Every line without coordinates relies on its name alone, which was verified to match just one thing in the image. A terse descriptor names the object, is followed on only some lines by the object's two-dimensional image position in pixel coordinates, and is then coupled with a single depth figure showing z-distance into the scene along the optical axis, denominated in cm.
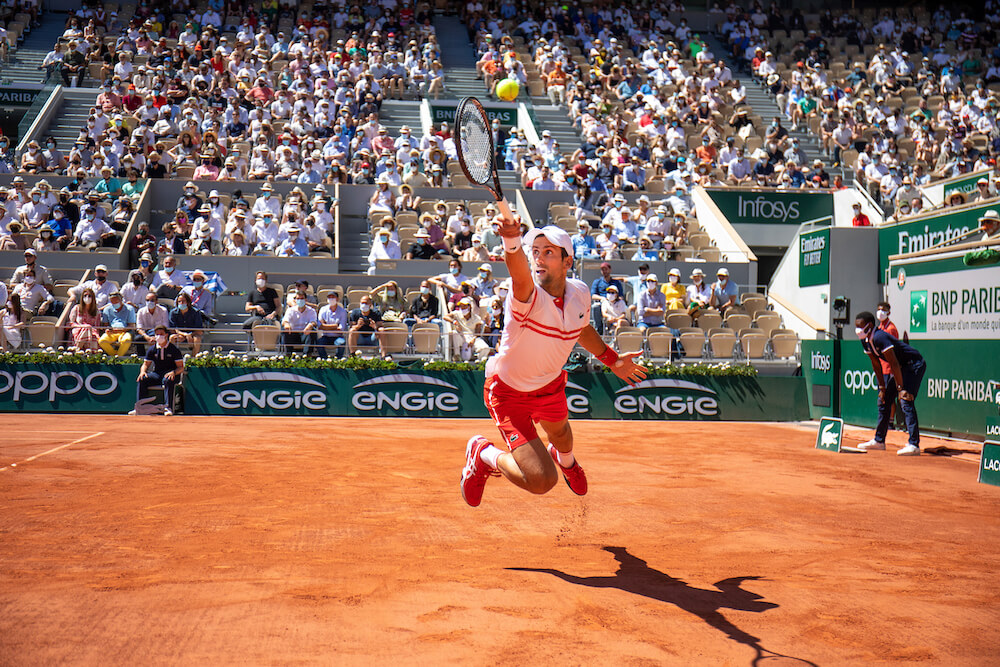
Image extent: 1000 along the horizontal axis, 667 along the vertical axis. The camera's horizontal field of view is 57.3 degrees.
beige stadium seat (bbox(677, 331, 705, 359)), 1798
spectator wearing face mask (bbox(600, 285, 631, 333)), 1799
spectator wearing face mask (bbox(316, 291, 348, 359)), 1708
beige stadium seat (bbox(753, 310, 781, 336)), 1912
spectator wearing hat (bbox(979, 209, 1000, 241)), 1472
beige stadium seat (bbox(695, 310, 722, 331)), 1877
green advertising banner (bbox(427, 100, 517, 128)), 2684
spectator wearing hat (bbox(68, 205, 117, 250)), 1897
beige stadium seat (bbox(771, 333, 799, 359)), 1823
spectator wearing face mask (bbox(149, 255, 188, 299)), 1780
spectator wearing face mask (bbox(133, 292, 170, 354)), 1660
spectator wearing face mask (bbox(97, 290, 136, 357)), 1645
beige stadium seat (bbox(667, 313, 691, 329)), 1856
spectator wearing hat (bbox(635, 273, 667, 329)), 1842
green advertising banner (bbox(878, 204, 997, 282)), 1764
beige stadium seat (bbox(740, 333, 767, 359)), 1805
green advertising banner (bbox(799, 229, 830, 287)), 2036
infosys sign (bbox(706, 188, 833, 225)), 2386
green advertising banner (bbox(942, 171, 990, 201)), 2002
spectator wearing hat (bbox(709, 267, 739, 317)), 1944
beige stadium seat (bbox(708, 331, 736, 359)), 1802
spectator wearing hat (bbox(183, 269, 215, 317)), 1752
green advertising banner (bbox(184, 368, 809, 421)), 1681
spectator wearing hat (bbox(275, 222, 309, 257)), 1917
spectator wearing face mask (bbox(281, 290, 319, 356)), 1702
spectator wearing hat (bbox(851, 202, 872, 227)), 2144
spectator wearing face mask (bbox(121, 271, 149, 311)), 1728
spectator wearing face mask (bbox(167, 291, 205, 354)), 1675
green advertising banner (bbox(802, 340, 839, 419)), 1714
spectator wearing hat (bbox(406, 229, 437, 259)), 1958
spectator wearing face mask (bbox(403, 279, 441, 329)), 1769
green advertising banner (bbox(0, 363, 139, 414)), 1628
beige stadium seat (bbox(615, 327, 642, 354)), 1736
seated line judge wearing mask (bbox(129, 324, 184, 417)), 1608
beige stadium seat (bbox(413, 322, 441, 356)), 1728
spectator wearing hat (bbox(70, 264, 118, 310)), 1720
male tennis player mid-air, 575
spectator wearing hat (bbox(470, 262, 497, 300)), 1827
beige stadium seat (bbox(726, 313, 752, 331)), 1883
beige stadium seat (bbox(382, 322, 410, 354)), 1702
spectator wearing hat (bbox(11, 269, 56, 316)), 1709
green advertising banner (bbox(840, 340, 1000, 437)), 1320
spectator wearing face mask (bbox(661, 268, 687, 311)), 1912
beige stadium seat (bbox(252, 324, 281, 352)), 1686
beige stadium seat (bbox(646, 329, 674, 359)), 1769
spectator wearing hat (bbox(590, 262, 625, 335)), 1780
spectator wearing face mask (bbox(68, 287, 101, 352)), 1641
